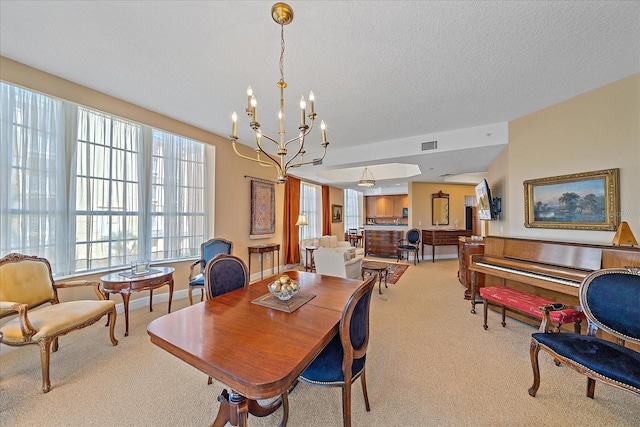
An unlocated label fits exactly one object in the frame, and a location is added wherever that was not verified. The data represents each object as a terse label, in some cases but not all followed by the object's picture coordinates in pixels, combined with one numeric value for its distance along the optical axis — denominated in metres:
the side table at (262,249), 4.68
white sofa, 6.18
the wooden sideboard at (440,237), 6.92
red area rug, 5.03
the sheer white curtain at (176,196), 3.51
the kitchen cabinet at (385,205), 8.96
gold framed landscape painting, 2.52
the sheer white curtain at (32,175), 2.27
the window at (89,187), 2.34
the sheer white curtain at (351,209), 9.70
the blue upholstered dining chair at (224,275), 1.99
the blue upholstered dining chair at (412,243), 6.66
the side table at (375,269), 4.19
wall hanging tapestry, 4.85
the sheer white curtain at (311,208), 7.06
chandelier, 1.61
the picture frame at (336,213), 8.22
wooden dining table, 0.97
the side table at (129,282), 2.54
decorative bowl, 1.73
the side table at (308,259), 5.75
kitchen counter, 7.73
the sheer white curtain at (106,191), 2.79
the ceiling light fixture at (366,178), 6.13
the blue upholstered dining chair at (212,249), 3.58
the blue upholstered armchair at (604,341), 1.44
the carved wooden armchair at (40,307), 1.78
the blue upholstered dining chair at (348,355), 1.31
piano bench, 2.17
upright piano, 2.27
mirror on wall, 7.54
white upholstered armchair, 3.69
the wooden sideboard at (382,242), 7.47
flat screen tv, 3.95
